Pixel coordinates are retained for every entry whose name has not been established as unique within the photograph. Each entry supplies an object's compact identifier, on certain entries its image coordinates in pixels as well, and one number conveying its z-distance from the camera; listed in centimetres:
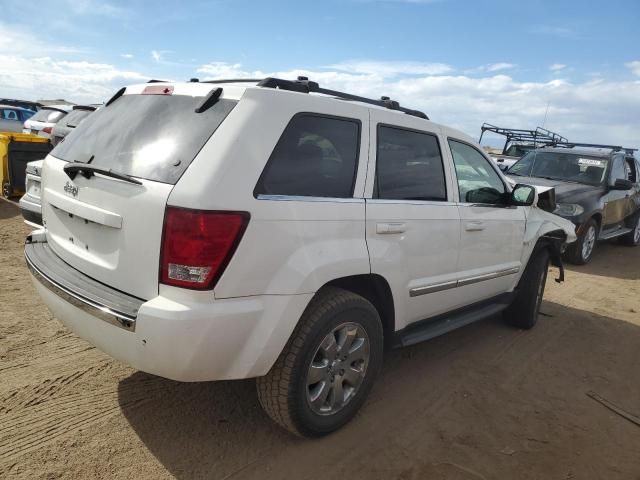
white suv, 218
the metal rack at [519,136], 1698
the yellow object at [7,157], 769
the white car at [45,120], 1152
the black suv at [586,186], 796
